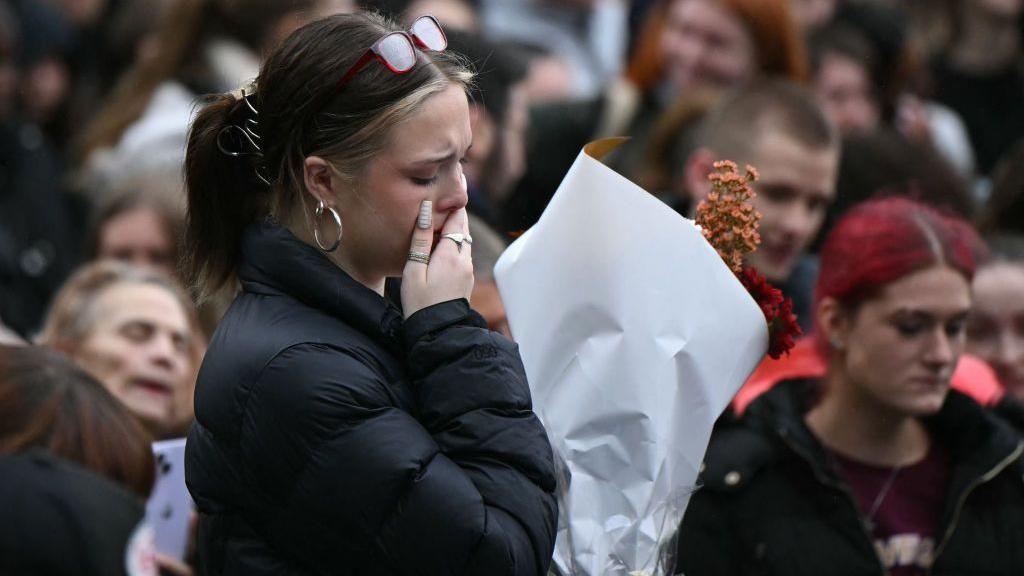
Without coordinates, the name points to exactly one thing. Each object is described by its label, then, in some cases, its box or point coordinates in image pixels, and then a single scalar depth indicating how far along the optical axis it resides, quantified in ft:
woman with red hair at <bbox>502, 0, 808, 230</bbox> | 43.04
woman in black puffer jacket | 16.94
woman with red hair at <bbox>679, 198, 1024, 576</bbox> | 25.48
